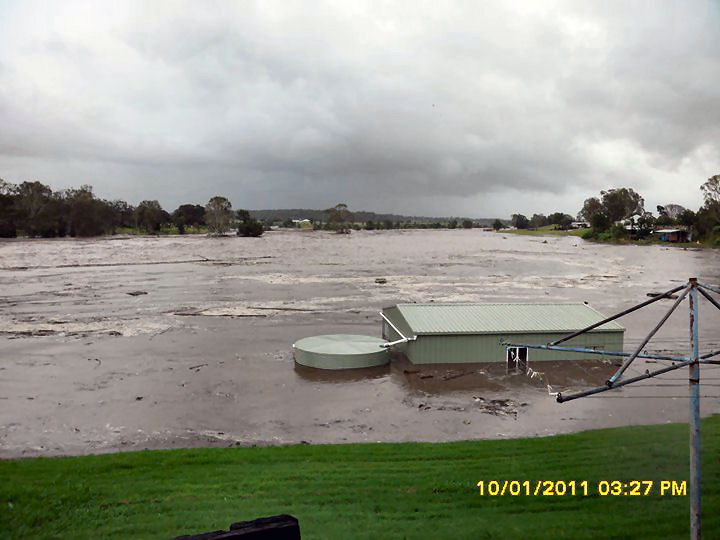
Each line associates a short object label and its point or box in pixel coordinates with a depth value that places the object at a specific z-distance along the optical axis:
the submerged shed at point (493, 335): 30.27
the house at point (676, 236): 168.38
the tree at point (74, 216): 197.88
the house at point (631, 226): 191.00
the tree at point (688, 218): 169.38
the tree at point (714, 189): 155.75
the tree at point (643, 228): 184.00
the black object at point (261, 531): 4.59
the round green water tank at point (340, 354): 29.97
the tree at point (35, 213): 189.50
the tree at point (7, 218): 179.57
